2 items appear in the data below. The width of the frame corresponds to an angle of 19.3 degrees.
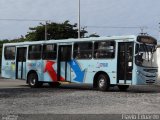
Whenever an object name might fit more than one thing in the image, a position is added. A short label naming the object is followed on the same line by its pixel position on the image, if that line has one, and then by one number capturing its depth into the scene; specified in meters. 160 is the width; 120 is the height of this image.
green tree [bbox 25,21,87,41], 68.00
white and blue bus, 23.47
